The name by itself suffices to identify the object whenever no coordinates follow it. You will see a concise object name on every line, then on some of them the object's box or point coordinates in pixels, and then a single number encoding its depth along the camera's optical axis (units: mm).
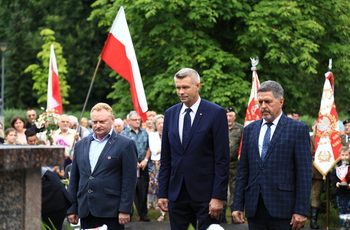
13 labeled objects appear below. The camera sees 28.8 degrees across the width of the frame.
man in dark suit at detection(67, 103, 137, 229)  6523
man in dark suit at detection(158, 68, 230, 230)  6284
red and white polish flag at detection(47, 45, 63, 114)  15546
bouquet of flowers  12609
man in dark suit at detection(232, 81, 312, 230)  5891
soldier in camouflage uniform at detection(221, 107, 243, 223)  13078
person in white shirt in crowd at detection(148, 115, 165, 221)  13815
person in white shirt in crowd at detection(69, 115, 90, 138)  15443
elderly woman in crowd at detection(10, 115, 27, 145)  14134
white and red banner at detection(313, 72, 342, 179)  12148
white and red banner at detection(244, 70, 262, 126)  13539
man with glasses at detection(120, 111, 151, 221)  13234
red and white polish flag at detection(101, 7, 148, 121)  11562
